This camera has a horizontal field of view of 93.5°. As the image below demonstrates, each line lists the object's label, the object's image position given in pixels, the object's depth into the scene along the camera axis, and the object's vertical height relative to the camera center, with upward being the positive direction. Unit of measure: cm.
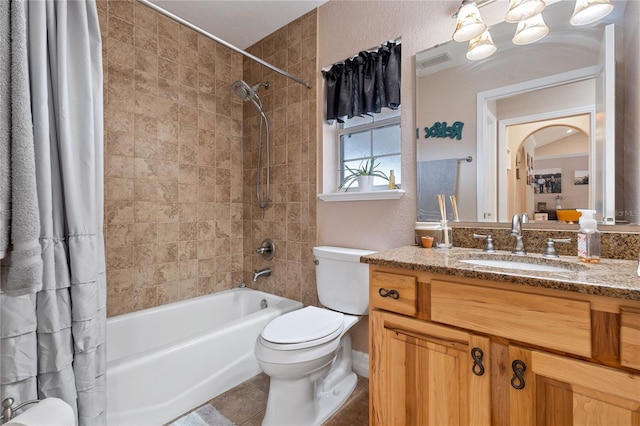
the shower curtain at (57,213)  83 +0
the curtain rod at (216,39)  138 +94
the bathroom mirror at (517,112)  119 +44
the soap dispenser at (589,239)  107 -11
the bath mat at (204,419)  144 -101
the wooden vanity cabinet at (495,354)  76 -43
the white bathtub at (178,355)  133 -76
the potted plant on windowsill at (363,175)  188 +23
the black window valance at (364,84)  173 +80
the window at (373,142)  197 +48
